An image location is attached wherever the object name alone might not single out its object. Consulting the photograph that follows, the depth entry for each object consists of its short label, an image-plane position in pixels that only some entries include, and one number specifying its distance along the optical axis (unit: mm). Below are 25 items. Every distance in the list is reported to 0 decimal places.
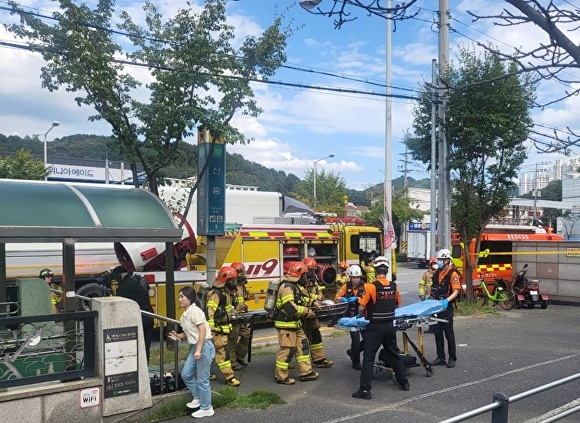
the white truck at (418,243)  36250
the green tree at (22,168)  27516
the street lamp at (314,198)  45309
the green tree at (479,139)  14898
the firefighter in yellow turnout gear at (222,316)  7746
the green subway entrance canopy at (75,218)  6258
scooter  16266
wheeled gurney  7887
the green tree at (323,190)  49125
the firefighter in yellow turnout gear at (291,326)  7891
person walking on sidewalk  6496
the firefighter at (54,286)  10141
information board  6133
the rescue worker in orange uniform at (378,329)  7293
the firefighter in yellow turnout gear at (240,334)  8508
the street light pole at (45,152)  28953
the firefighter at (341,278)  11683
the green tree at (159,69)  9469
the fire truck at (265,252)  12283
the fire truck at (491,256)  17672
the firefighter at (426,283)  12151
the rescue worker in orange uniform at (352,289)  9750
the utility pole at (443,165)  14828
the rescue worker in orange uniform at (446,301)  8836
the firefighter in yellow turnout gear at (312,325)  8352
